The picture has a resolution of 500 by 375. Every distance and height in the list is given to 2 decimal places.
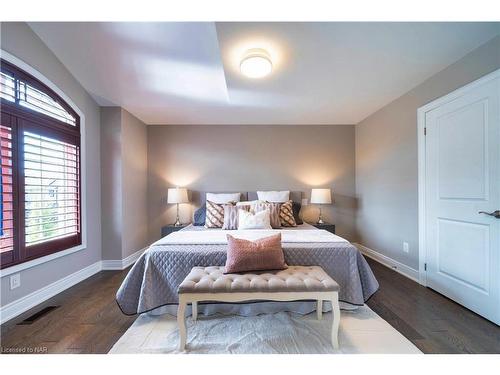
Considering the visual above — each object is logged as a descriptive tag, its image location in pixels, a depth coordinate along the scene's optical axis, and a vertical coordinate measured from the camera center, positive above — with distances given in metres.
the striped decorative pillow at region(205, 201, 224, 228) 3.09 -0.41
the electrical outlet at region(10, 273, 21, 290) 1.93 -0.80
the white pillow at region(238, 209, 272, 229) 2.81 -0.42
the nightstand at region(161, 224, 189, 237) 3.43 -0.64
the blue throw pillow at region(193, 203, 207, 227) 3.33 -0.44
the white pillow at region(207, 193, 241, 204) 3.60 -0.16
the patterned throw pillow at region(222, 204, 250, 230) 2.97 -0.39
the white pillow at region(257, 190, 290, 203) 3.62 -0.15
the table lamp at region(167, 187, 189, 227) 3.54 -0.13
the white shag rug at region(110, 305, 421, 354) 1.52 -1.11
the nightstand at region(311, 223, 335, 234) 3.46 -0.63
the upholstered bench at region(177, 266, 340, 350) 1.50 -0.71
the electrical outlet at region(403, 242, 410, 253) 2.76 -0.78
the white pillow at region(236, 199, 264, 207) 3.26 -0.24
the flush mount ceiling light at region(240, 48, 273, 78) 1.98 +1.13
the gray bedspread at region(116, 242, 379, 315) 1.89 -0.72
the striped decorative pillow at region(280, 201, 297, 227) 3.18 -0.44
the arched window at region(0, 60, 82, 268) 1.95 +0.19
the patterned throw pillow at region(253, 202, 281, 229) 3.00 -0.32
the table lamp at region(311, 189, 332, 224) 3.61 -0.16
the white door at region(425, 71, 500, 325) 1.80 -0.11
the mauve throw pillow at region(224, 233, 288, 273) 1.74 -0.55
